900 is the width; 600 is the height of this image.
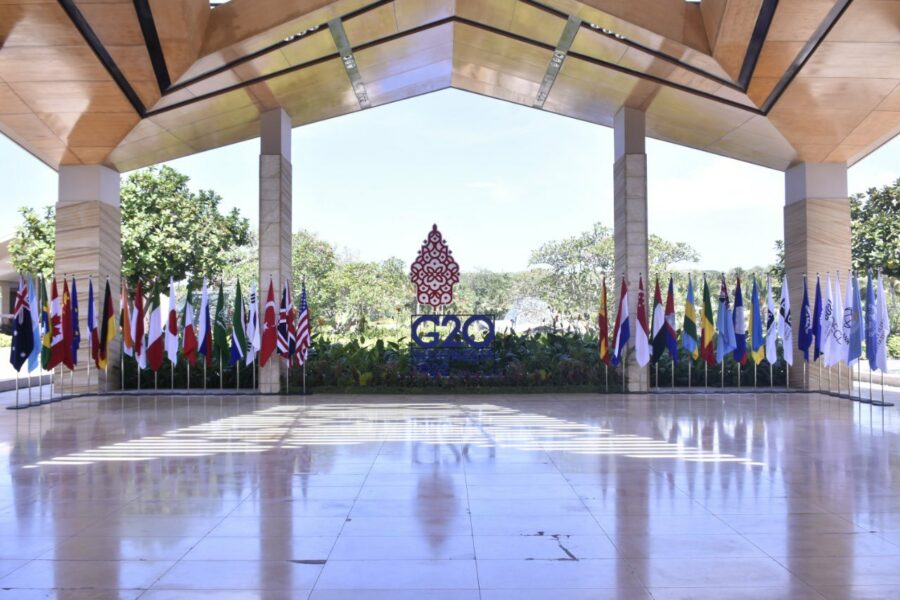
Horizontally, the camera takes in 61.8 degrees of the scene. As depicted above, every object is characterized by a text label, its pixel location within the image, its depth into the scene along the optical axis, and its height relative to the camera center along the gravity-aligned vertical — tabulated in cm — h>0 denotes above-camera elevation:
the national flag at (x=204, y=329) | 1377 +12
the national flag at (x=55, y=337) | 1266 -1
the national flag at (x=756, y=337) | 1374 -8
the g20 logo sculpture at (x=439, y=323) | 1444 +22
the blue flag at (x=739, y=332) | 1375 +1
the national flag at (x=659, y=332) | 1389 +2
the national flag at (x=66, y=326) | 1290 +16
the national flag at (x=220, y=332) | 1402 +6
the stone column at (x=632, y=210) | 1453 +242
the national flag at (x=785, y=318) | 1364 +26
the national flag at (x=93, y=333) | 1335 +5
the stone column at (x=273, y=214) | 1435 +233
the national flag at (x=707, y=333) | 1388 +0
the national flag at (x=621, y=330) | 1400 +6
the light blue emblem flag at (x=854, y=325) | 1202 +11
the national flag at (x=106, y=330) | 1366 +11
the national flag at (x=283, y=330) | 1399 +8
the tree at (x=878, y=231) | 1820 +249
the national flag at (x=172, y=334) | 1366 +3
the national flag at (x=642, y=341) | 1388 -15
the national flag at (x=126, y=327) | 1380 +16
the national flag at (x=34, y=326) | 1190 +16
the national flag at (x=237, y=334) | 1373 +2
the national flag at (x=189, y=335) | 1374 +1
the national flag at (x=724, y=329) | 1378 +7
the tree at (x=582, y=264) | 2734 +258
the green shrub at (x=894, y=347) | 2397 -49
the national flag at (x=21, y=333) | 1182 +5
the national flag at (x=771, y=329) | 1373 +6
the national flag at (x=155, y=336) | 1370 -1
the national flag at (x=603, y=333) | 1429 +1
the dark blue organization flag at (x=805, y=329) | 1355 +6
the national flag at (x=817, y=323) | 1310 +16
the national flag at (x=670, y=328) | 1388 +9
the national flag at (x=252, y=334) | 1392 +2
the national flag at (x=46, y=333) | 1270 +5
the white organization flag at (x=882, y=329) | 1166 +5
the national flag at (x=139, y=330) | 1374 +10
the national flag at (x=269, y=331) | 1401 +7
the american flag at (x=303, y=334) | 1409 +2
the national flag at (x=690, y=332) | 1393 +2
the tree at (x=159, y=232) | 1956 +274
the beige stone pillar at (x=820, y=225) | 1427 +204
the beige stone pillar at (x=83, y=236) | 1423 +190
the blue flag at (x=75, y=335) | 1355 +2
